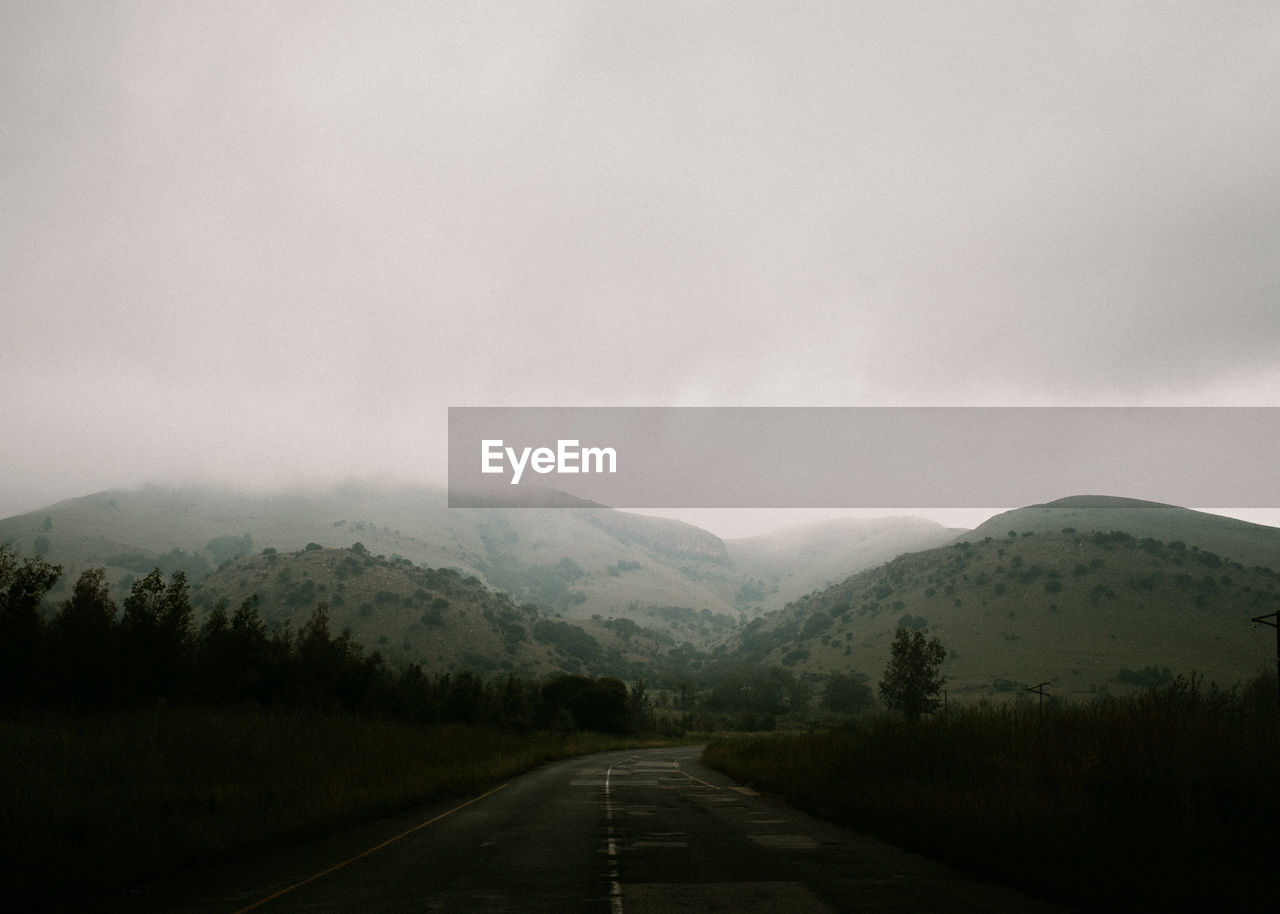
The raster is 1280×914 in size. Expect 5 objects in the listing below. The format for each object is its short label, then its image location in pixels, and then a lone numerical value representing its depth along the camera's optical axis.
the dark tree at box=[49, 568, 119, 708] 44.66
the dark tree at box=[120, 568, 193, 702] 48.44
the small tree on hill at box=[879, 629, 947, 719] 80.94
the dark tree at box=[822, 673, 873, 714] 112.44
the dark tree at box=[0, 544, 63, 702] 43.34
